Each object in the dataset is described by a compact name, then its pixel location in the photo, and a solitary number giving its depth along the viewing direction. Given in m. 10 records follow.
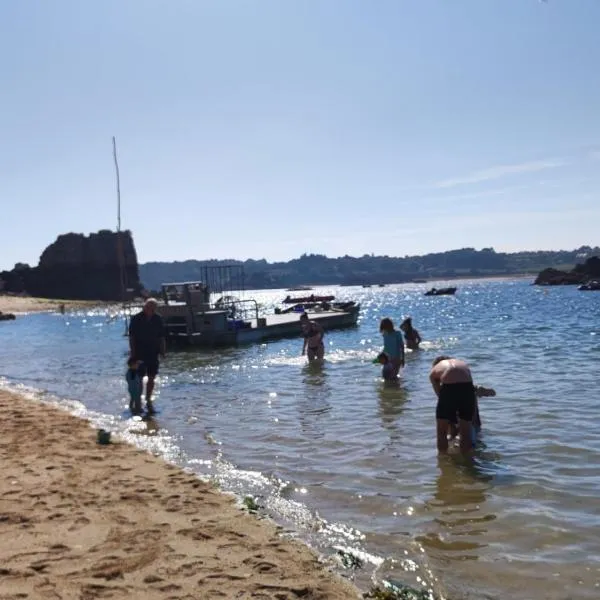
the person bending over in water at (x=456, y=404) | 8.12
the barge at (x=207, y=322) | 28.14
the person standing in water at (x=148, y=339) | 12.68
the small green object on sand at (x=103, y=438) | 9.33
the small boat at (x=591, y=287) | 94.06
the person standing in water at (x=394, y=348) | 14.67
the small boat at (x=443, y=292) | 119.68
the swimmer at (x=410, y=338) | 22.83
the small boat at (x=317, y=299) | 59.57
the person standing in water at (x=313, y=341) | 20.30
